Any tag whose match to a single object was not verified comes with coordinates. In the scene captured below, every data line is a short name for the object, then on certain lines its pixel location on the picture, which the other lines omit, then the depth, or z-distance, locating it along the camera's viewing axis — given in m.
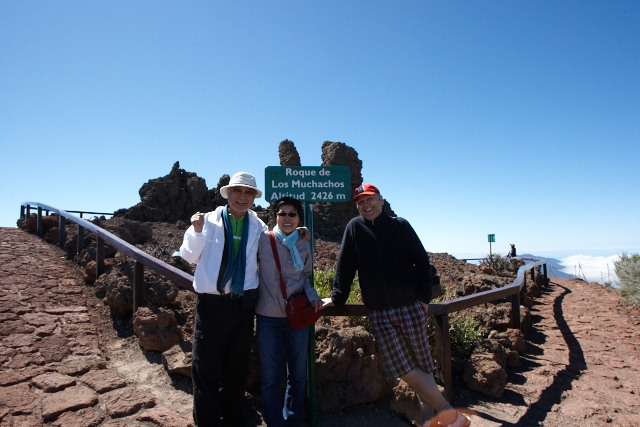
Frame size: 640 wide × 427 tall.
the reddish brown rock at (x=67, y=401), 2.82
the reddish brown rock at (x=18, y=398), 2.84
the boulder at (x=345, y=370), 3.33
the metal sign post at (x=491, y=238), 20.31
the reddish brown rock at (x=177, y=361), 3.34
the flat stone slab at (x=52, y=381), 3.14
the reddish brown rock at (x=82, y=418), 2.71
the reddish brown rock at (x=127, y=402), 2.88
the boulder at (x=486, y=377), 3.77
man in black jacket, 2.85
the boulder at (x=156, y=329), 3.83
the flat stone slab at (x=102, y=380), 3.21
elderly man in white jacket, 2.63
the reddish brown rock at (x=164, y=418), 2.77
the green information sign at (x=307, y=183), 3.38
